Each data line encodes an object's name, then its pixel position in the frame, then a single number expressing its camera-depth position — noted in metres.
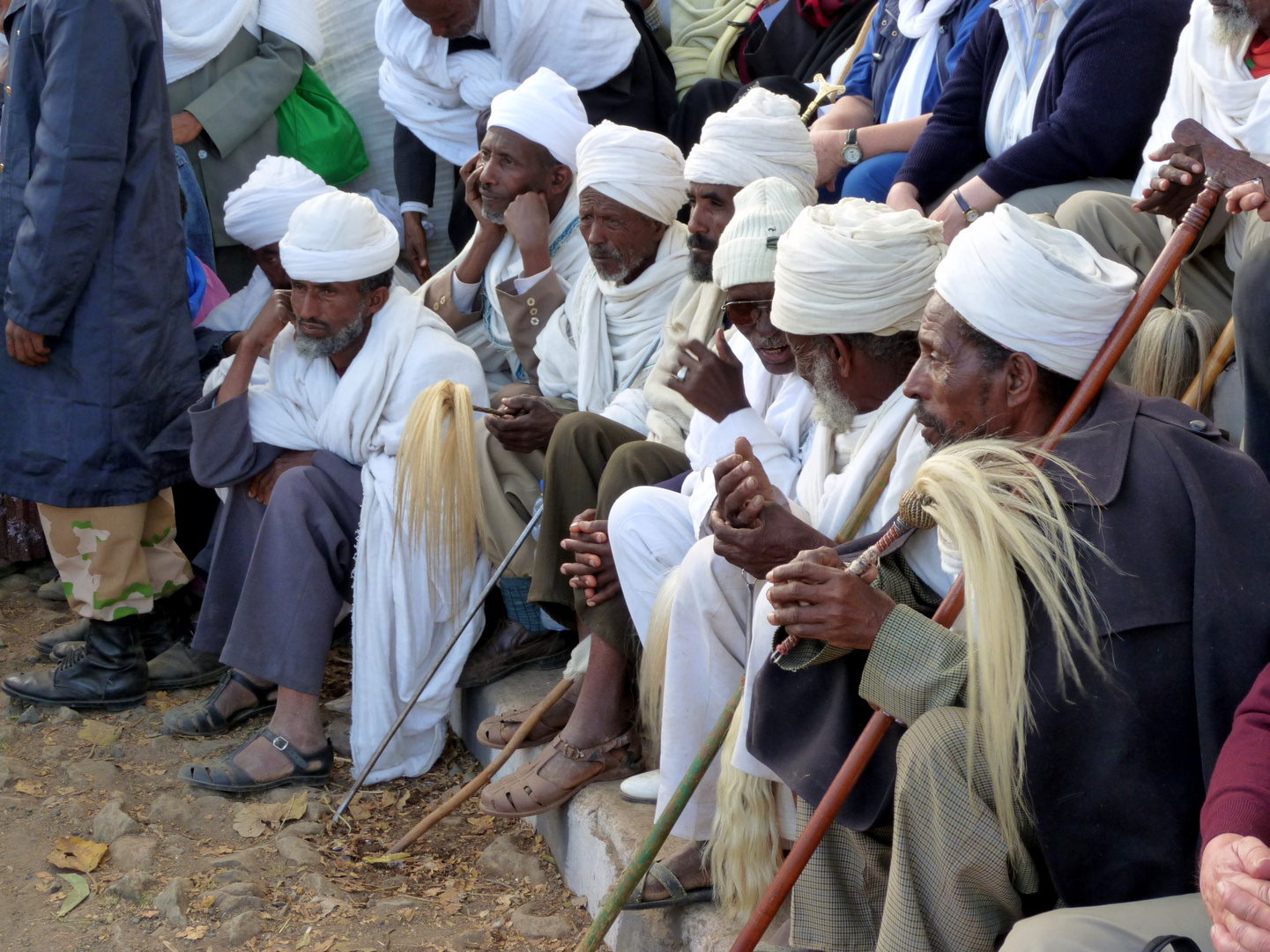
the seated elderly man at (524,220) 4.64
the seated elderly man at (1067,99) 3.54
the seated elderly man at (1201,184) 2.69
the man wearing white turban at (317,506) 4.21
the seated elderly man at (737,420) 3.15
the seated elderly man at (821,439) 2.72
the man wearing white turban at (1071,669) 1.96
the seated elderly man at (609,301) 4.16
